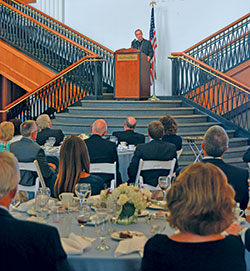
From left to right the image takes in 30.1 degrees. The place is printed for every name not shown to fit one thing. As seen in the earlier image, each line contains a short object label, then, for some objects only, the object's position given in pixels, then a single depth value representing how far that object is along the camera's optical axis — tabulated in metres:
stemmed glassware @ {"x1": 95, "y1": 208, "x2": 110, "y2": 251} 2.47
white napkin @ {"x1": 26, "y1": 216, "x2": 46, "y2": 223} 2.87
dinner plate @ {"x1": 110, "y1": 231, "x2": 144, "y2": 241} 2.61
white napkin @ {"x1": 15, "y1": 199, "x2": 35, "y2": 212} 3.16
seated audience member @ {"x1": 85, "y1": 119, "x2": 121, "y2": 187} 5.12
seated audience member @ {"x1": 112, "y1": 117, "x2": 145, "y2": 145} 6.69
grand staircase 8.99
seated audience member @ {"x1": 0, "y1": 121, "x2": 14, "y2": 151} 5.83
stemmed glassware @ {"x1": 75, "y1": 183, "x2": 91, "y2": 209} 3.20
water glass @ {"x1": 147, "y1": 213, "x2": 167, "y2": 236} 2.58
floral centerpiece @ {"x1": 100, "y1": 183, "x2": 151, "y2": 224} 2.85
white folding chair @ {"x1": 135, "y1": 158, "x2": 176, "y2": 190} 4.88
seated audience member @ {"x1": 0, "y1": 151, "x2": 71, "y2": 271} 1.91
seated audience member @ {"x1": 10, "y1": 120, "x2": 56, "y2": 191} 4.96
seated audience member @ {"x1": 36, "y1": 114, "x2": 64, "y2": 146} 7.00
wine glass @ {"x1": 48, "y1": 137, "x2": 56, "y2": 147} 6.68
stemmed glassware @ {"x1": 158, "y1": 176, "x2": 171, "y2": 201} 3.54
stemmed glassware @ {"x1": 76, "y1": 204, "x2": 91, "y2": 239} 2.80
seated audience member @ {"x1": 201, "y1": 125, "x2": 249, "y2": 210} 3.42
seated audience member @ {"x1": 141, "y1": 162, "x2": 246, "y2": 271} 1.85
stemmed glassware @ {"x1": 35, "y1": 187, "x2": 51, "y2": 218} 2.95
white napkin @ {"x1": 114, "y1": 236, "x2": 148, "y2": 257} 2.39
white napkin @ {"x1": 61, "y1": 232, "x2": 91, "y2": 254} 2.41
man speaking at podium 10.98
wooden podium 9.81
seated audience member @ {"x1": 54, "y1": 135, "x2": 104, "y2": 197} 3.54
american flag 12.64
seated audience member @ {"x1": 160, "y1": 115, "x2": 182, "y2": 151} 6.10
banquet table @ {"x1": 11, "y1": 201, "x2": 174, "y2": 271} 2.37
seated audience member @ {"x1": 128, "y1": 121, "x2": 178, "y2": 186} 5.02
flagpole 10.40
